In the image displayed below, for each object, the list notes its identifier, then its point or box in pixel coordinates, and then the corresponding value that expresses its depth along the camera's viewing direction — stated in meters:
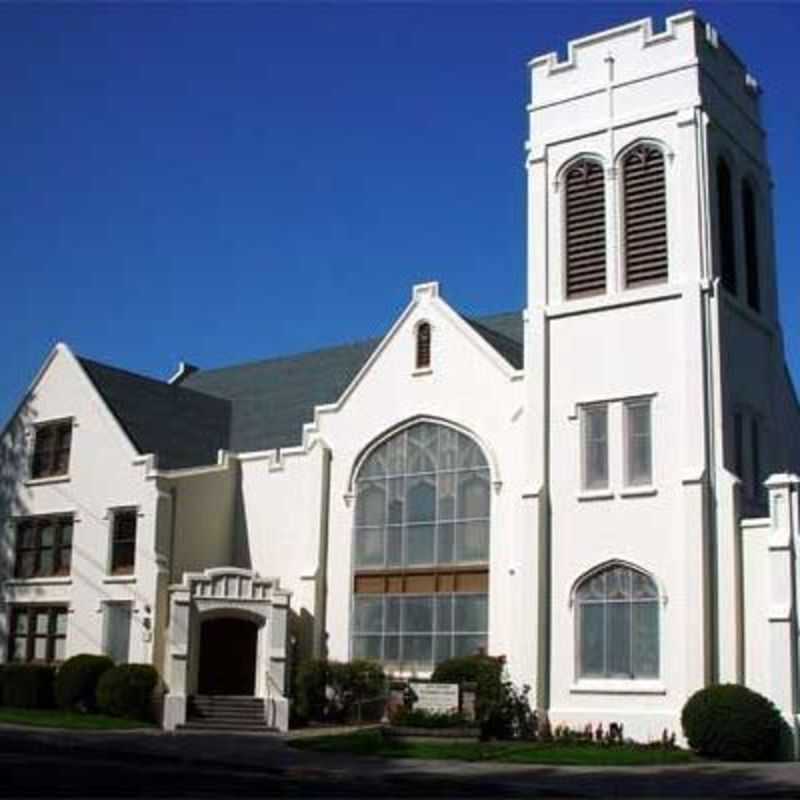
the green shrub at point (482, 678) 29.84
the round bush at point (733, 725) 26.05
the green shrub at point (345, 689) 34.06
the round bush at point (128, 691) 34.75
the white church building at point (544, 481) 29.42
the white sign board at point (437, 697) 30.23
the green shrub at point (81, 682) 36.31
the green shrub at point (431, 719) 29.81
